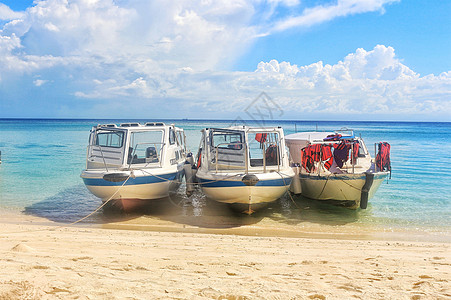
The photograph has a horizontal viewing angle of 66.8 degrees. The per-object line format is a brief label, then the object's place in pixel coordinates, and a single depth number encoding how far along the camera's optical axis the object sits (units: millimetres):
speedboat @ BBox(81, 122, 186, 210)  10625
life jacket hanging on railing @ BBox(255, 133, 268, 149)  13359
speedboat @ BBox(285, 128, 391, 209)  11414
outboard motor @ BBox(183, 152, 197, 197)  13402
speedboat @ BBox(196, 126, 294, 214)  10352
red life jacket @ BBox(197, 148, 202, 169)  13256
